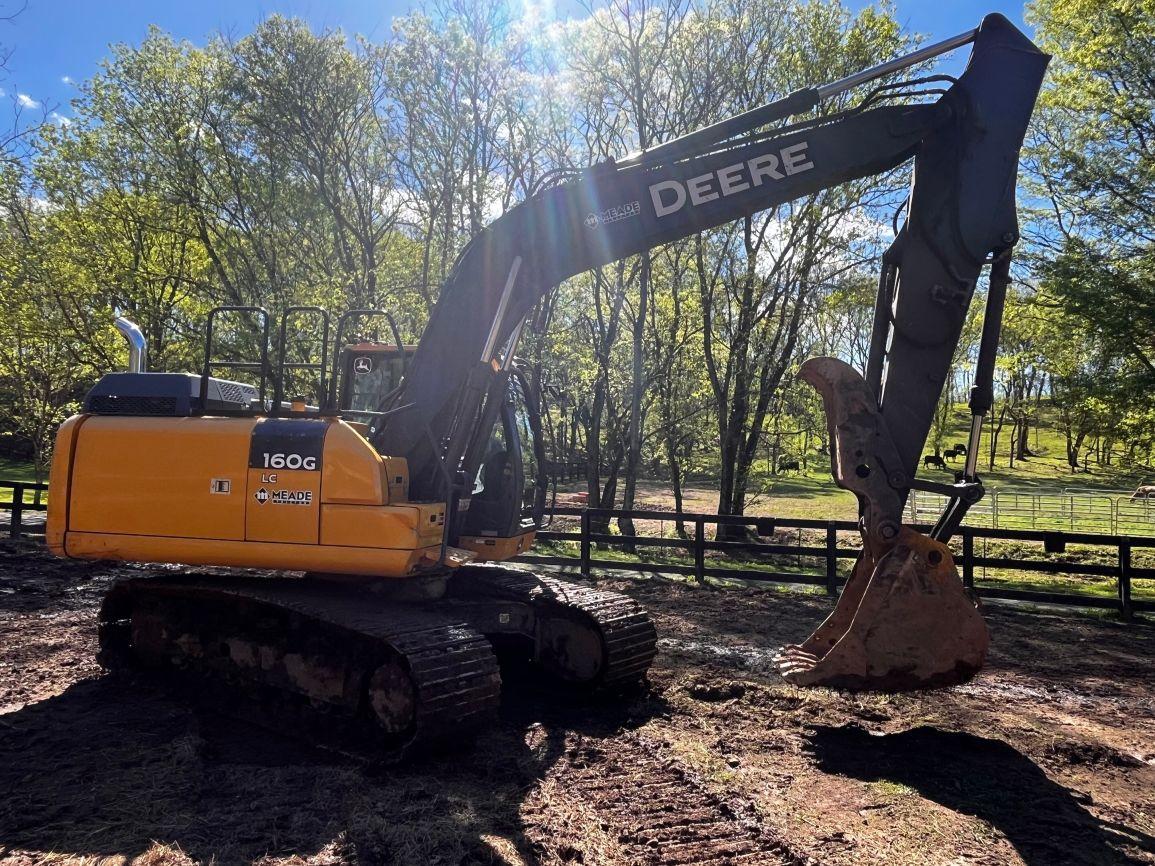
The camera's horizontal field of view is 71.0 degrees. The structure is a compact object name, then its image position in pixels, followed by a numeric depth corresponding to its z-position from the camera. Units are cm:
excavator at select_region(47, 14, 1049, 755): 498
